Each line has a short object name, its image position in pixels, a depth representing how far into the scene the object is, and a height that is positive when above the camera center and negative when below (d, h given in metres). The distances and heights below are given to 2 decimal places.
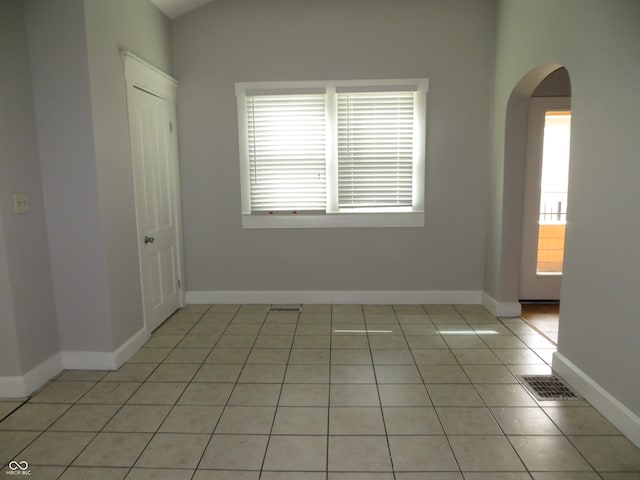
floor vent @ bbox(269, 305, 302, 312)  4.51 -1.30
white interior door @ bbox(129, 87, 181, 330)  3.63 -0.14
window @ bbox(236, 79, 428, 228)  4.39 +0.34
